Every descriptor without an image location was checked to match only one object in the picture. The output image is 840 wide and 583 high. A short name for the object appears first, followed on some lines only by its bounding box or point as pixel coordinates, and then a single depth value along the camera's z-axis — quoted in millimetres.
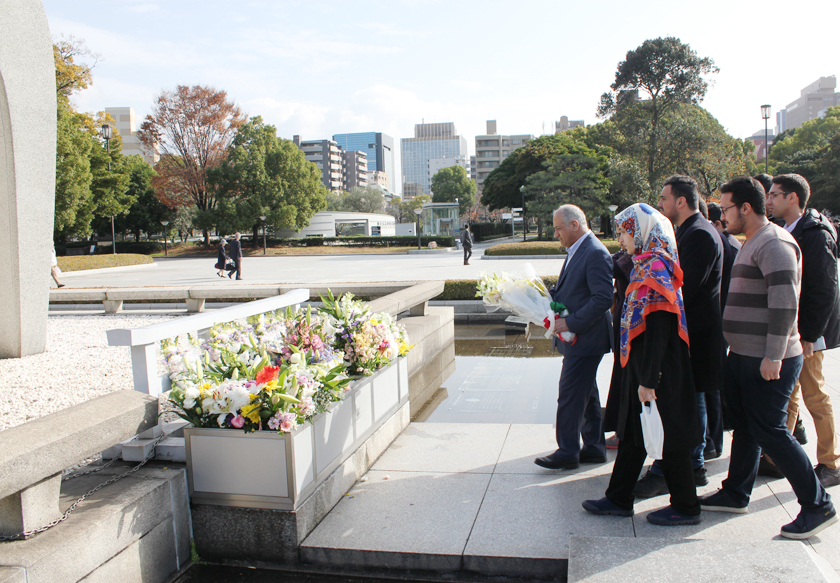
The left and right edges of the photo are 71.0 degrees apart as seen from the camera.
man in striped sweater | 3035
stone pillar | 6777
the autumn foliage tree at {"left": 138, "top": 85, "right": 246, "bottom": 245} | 44594
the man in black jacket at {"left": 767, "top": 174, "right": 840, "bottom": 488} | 3529
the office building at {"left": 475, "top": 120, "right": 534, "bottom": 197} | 146500
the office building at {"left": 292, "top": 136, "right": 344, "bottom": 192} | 146500
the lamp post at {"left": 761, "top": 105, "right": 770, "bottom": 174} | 32406
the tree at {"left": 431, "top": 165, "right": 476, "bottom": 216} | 114062
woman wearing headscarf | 3053
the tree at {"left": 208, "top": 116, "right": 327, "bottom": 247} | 43625
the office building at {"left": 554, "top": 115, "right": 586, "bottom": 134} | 169250
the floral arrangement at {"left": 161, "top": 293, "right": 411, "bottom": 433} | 3043
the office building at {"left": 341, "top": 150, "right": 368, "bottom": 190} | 165375
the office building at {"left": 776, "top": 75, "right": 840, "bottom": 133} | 192138
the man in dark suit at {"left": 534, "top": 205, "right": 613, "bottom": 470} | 3809
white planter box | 3070
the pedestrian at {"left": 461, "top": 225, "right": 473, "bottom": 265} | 24266
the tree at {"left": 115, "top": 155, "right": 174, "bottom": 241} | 51125
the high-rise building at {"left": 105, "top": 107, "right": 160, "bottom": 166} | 113250
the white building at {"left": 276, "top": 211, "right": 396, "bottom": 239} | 58969
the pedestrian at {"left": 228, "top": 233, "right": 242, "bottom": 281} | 20938
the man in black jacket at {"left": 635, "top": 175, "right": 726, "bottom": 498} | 3520
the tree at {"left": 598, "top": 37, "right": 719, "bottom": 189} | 40719
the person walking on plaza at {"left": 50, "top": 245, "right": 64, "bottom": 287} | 17111
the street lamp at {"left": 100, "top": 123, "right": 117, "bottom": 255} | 32781
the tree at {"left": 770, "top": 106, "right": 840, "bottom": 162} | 65812
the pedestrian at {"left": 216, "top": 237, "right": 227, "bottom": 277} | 20908
